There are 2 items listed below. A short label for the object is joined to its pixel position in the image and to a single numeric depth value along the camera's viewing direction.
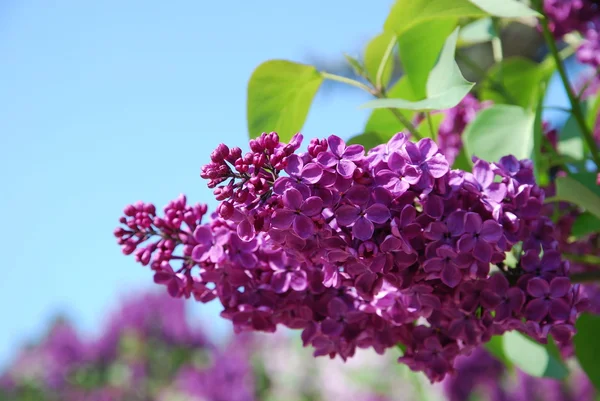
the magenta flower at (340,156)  0.55
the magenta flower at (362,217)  0.55
